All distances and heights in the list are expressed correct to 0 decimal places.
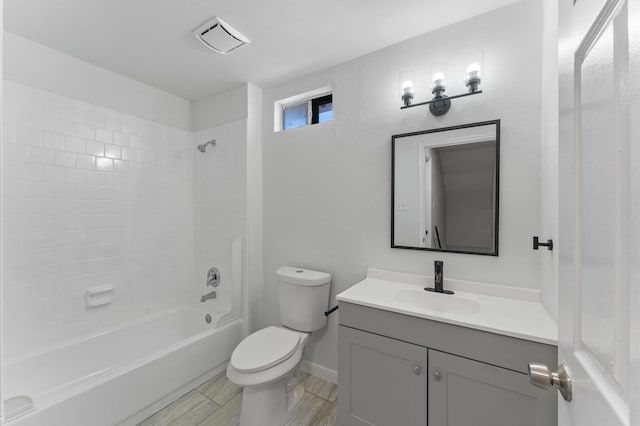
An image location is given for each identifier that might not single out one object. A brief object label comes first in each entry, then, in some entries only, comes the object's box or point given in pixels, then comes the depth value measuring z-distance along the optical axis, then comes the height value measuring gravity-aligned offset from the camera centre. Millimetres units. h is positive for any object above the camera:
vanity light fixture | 1506 +724
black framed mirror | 1528 +142
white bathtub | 1446 -1055
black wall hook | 1176 -141
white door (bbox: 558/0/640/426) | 378 +8
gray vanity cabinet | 1070 -738
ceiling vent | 1605 +1096
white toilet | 1545 -853
